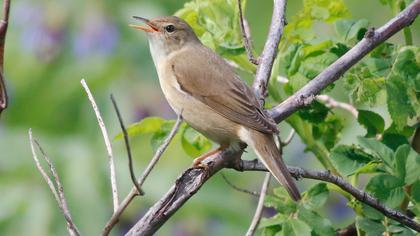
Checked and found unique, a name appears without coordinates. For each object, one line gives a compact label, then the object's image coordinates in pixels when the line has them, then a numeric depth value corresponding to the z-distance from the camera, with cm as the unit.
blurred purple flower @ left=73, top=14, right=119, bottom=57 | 1229
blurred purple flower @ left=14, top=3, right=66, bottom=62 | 1198
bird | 705
